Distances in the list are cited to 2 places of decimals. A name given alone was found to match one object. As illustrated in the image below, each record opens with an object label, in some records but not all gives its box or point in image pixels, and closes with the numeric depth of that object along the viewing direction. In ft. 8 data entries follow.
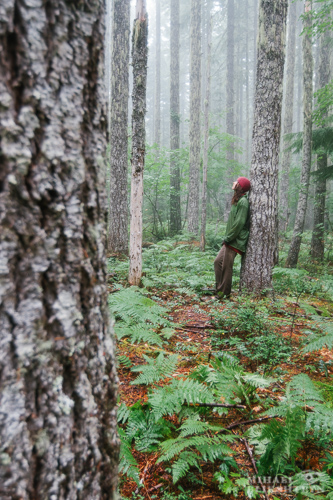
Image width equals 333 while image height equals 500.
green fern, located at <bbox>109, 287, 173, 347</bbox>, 10.51
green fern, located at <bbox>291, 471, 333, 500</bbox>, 5.01
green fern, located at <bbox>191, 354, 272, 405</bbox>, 7.71
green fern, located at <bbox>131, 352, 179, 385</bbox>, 7.82
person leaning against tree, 18.06
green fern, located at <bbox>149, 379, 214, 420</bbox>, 6.61
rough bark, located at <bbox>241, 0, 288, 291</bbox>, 17.06
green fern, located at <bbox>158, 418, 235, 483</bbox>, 5.55
